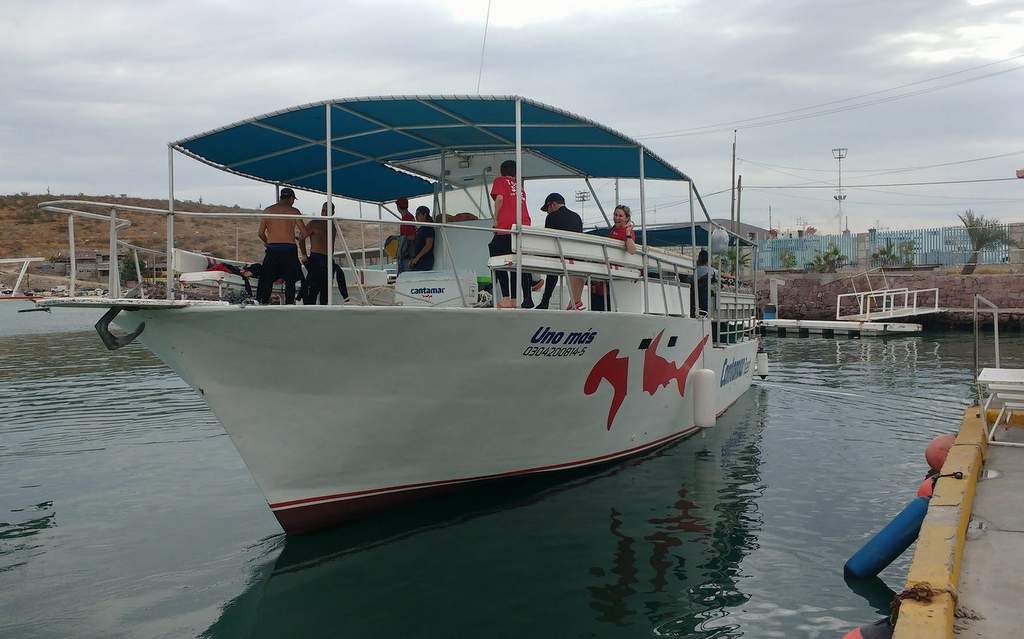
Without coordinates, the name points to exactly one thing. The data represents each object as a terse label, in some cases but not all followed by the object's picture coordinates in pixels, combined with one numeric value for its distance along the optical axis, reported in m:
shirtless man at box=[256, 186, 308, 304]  7.12
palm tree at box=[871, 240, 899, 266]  46.25
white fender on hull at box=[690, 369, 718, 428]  11.03
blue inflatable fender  5.70
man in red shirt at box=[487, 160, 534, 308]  8.16
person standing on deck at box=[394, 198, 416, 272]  9.91
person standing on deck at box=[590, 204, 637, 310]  9.71
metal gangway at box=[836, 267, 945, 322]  34.69
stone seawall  35.72
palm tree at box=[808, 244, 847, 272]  46.34
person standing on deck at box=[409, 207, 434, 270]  9.73
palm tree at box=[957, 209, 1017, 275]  42.59
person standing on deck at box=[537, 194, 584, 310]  8.83
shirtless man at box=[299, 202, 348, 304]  7.62
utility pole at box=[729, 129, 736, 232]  32.04
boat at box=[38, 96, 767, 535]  6.51
